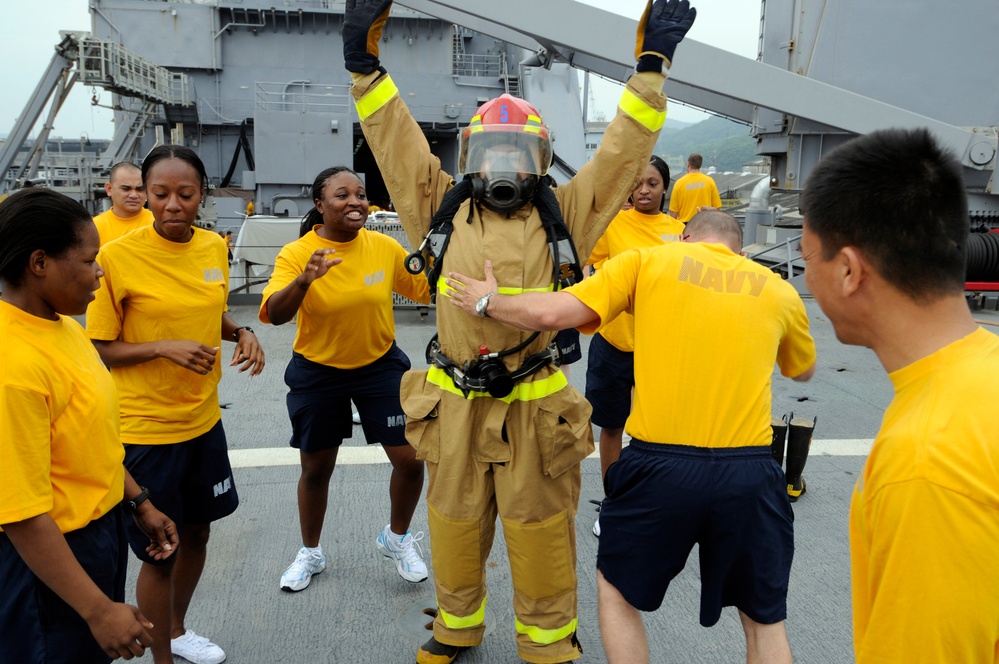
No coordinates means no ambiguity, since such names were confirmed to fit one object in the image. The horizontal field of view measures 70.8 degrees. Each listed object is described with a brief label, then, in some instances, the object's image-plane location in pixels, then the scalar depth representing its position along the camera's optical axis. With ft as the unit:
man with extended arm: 7.09
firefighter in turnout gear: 8.40
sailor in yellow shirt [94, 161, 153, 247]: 16.30
